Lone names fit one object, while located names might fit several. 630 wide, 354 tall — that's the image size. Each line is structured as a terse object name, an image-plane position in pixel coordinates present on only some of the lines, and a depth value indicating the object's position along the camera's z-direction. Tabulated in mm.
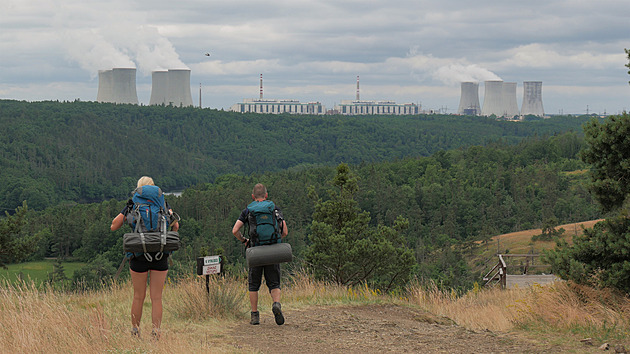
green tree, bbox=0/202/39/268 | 19562
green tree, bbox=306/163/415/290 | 20000
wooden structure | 22086
